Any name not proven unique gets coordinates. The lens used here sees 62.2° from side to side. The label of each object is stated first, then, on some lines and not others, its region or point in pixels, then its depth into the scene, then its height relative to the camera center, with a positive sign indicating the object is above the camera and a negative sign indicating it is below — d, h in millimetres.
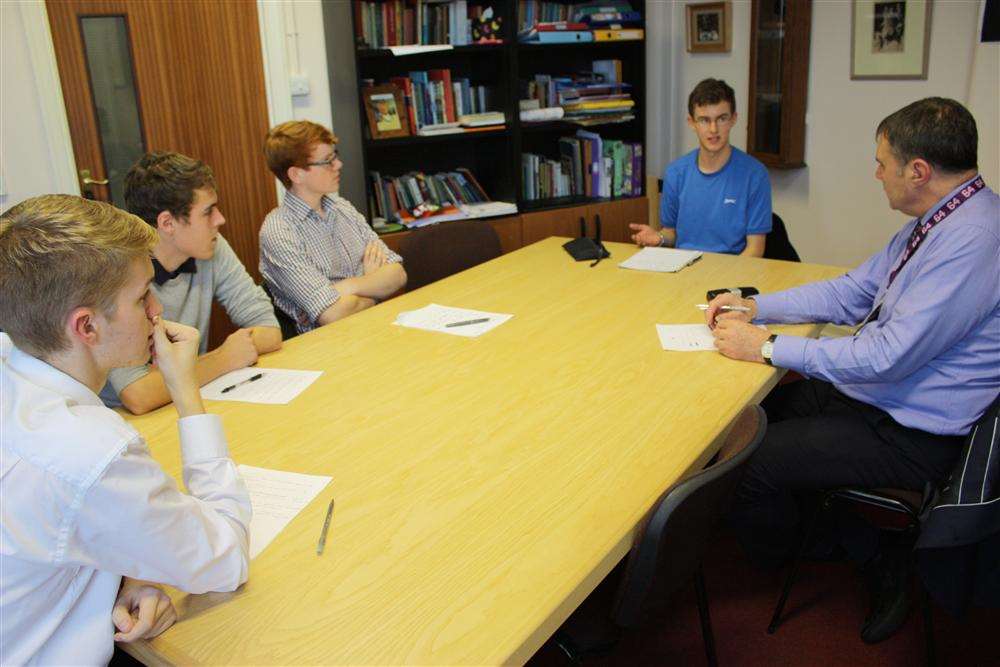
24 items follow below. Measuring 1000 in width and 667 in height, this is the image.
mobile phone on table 2541 -609
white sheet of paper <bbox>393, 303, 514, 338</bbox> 2422 -636
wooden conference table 1187 -688
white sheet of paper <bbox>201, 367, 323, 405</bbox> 1999 -659
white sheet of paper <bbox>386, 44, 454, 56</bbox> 3938 +251
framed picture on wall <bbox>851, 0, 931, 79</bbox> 3650 +178
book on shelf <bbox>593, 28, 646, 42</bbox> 4578 +312
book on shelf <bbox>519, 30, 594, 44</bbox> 4383 +306
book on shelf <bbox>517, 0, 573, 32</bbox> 4512 +447
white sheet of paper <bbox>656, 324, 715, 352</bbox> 2209 -653
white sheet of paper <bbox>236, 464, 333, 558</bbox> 1421 -690
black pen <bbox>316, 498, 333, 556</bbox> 1362 -694
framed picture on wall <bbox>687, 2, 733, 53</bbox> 4559 +327
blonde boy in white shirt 1050 -432
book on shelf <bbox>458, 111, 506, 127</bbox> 4328 -100
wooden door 3477 +110
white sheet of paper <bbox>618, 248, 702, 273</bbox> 2963 -598
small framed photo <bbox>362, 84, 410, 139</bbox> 4082 -25
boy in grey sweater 2162 -348
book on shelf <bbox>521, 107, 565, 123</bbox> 4500 -94
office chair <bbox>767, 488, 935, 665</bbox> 1992 -992
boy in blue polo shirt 3299 -405
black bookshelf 4258 -77
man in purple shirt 1934 -642
